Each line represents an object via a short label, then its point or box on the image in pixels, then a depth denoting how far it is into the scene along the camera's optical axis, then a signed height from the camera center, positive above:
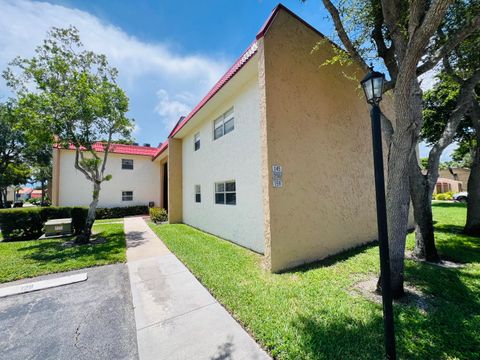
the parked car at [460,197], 23.01 -1.43
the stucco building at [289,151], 5.25 +1.16
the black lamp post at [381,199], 2.35 -0.16
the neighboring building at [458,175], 36.63 +1.77
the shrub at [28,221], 8.80 -1.22
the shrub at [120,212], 16.20 -1.62
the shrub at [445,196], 26.23 -1.45
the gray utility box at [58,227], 9.32 -1.53
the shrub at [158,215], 13.52 -1.58
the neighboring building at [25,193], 61.32 +0.27
